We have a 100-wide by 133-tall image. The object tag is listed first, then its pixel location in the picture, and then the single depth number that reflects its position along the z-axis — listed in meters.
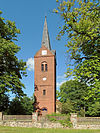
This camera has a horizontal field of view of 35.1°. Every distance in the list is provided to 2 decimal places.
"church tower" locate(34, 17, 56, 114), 28.99
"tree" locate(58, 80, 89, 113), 32.16
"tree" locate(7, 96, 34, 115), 25.69
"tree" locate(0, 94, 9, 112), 23.47
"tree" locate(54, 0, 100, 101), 8.55
